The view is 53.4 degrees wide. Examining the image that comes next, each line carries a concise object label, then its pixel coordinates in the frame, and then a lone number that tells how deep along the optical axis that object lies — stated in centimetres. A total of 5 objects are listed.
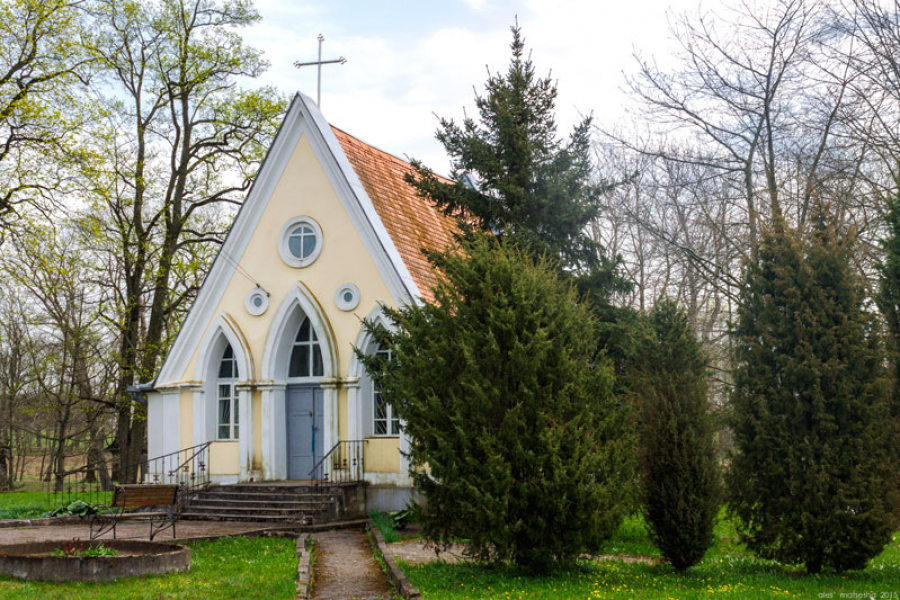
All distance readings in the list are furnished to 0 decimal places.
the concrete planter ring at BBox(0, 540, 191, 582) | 1048
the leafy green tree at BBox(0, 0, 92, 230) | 2311
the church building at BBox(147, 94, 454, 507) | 1822
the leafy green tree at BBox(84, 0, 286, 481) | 2738
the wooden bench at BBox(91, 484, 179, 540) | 1409
